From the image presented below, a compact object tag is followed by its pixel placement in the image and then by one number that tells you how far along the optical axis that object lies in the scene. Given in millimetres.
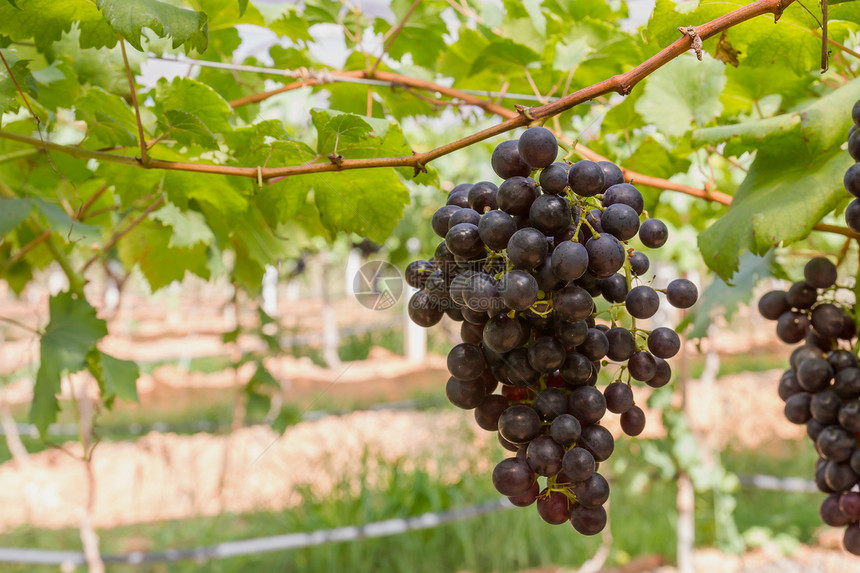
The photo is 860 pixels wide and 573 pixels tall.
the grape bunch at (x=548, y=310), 551
